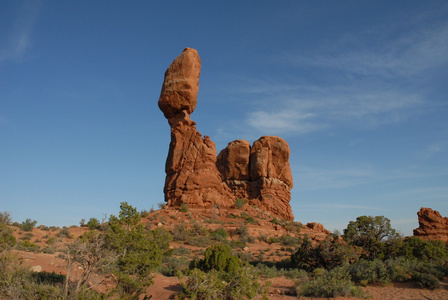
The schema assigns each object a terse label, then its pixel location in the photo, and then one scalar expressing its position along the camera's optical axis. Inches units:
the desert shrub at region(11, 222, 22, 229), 996.7
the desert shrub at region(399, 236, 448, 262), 721.8
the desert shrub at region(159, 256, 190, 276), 632.2
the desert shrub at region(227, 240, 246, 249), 937.1
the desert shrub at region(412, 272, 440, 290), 500.0
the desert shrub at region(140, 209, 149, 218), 1139.9
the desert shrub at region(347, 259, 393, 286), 535.6
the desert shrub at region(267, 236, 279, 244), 1050.0
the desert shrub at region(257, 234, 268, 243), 1058.9
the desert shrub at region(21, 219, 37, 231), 987.9
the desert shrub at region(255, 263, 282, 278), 604.5
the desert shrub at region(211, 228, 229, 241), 984.7
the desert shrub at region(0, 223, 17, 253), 674.5
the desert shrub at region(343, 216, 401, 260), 733.9
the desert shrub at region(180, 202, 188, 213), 1127.0
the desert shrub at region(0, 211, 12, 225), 940.0
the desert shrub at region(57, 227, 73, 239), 932.8
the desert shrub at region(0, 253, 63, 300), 339.3
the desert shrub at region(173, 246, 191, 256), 839.3
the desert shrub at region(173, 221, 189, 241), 962.7
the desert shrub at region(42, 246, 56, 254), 727.5
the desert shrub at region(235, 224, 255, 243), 1018.1
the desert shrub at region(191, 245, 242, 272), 558.6
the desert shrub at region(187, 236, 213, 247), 929.5
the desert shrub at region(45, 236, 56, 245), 851.4
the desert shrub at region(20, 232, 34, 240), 877.7
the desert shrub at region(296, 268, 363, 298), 466.0
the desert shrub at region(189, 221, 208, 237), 1006.4
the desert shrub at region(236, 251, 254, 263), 806.5
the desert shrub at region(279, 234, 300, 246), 1040.2
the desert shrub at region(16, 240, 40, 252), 727.0
